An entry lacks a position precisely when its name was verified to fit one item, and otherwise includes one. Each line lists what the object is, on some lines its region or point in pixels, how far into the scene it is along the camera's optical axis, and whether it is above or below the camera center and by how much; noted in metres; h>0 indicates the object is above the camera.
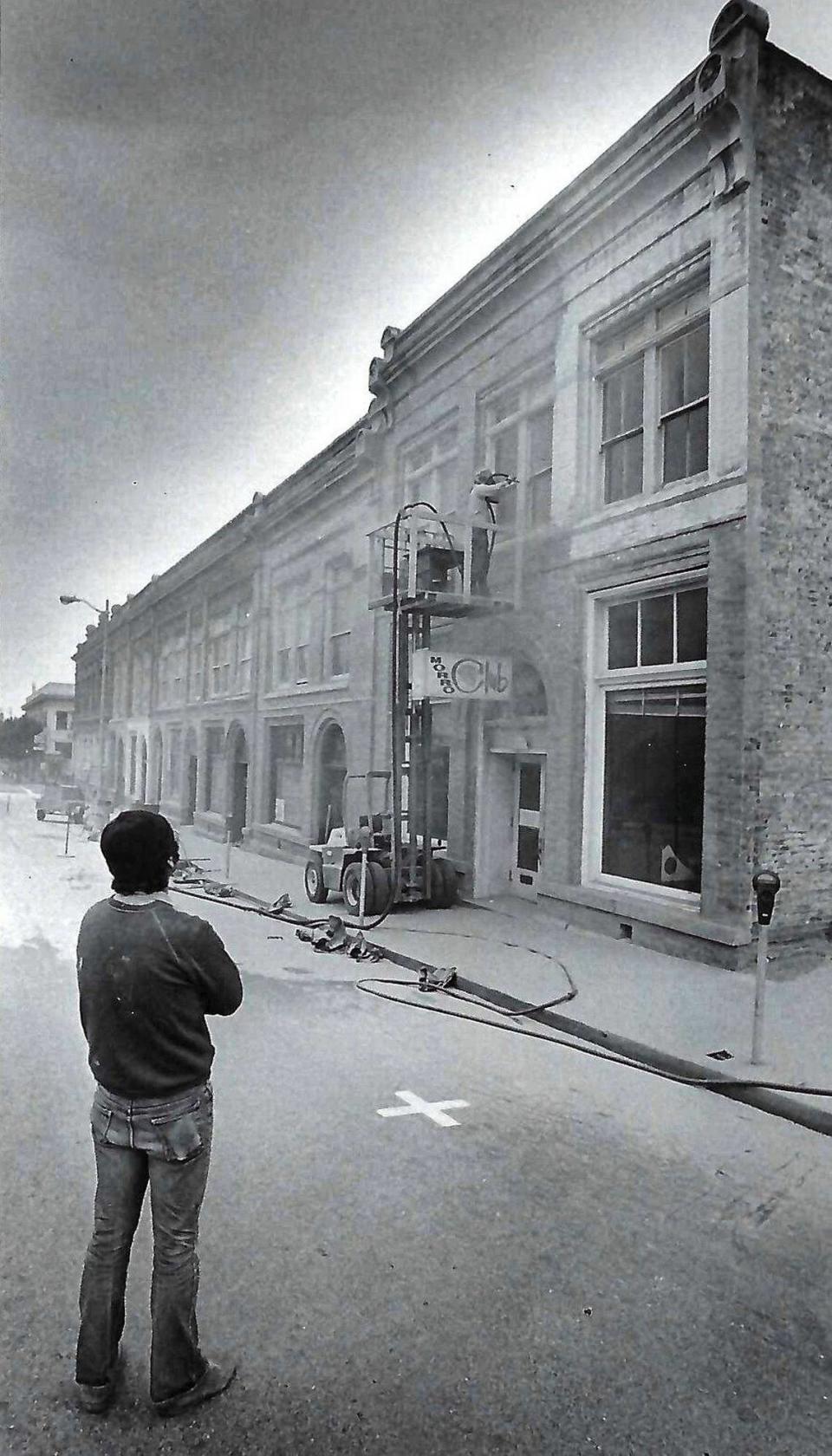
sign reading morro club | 9.52 +0.77
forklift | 9.14 +0.09
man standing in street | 2.16 -0.85
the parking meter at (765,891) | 4.91 -0.74
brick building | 6.86 +1.78
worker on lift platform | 9.05 +2.39
